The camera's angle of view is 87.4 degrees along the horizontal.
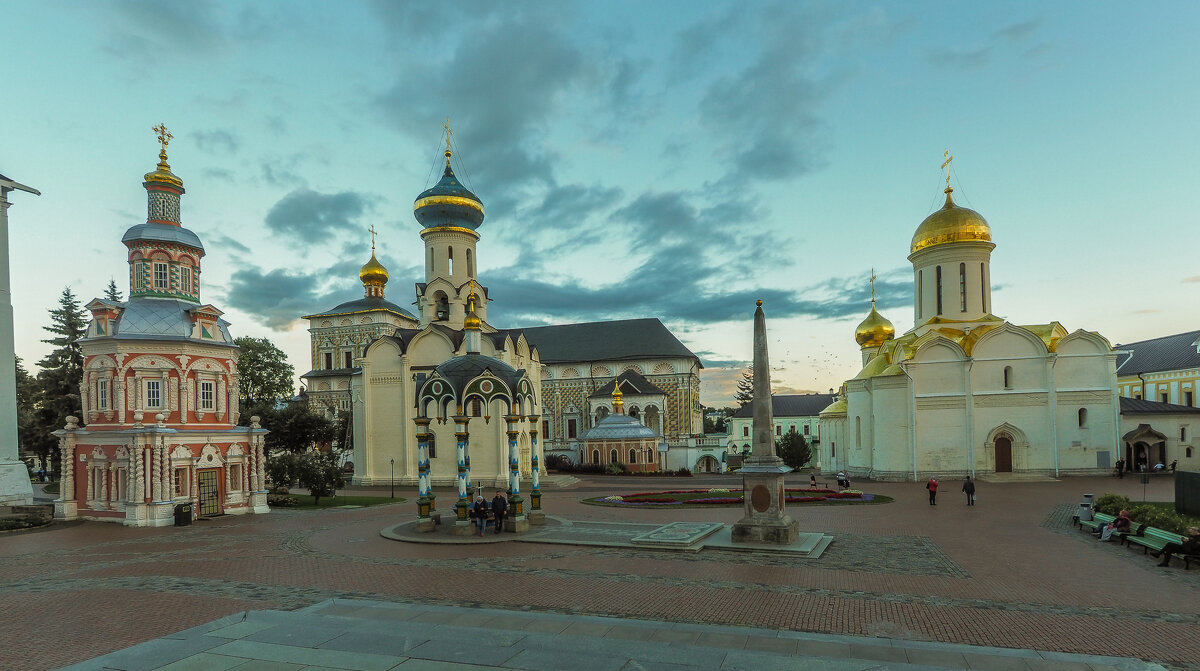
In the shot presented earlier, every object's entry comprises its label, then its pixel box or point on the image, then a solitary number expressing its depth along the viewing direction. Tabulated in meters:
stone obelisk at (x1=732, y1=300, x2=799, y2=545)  15.18
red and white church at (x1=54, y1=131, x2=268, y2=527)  22.00
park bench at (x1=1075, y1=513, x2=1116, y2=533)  16.27
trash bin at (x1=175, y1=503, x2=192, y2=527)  21.50
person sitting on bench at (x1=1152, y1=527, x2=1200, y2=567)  12.55
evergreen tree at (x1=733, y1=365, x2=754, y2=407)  101.51
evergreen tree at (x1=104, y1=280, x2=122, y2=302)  40.06
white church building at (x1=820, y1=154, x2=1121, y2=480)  32.94
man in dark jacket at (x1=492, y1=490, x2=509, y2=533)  17.69
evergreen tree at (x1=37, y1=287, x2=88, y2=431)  33.31
